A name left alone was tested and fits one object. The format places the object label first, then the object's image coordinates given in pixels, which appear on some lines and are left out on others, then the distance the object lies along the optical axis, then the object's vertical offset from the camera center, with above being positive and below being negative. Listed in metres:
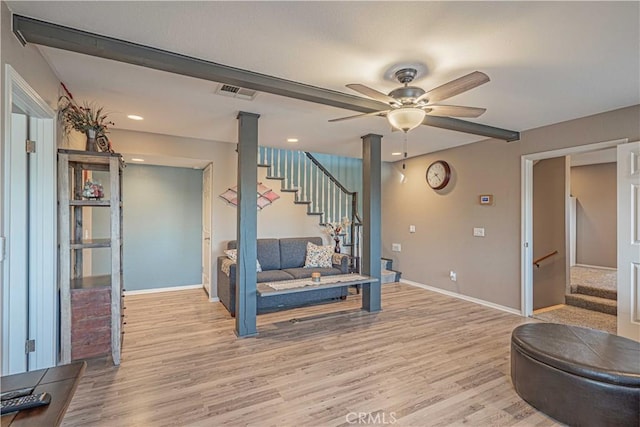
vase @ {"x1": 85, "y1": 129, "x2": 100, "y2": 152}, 2.89 +0.69
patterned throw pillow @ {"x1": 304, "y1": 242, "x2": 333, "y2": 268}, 5.24 -0.73
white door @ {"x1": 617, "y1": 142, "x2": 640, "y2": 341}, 3.20 -0.29
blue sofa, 4.37 -0.90
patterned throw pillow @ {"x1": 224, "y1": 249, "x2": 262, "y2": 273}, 4.60 -0.60
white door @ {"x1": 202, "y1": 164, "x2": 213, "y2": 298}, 5.09 -0.23
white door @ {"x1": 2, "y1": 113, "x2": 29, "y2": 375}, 2.14 -0.29
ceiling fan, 2.38 +0.89
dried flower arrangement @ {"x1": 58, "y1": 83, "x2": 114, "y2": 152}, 2.80 +0.87
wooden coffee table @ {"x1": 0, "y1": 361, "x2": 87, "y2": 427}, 1.15 -0.77
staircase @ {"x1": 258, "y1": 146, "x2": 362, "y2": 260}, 5.65 +0.51
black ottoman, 1.90 -1.06
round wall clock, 5.44 +0.71
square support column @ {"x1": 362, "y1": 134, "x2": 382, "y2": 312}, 4.43 -0.13
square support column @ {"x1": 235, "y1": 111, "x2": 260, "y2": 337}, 3.51 -0.17
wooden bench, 3.64 -0.89
